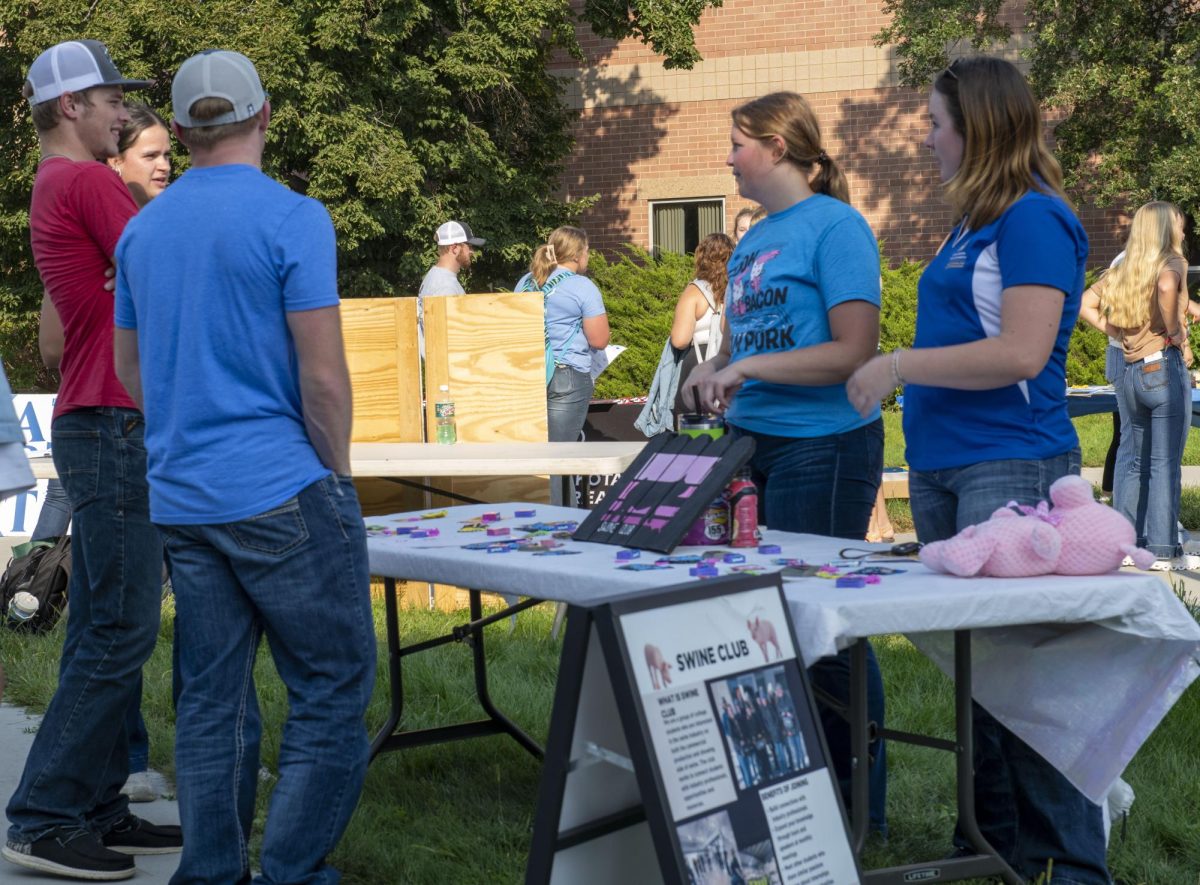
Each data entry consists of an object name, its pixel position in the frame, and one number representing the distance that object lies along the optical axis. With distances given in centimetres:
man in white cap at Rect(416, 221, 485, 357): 1025
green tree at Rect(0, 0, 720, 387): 2034
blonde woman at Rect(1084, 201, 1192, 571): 821
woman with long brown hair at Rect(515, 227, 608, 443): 923
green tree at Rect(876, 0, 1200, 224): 1888
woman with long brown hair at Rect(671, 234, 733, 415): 901
